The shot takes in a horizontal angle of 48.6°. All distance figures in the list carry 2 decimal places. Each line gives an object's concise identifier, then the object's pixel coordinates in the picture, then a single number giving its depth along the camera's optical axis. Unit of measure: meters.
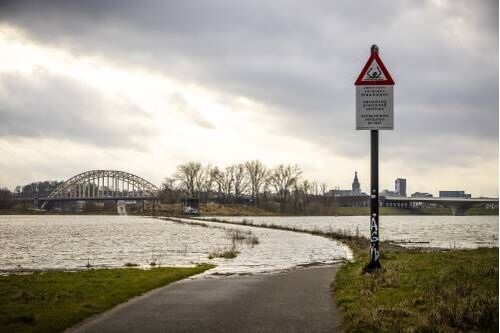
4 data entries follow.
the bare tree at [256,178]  175.12
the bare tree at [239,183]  178.62
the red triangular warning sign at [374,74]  15.36
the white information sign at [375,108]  15.33
